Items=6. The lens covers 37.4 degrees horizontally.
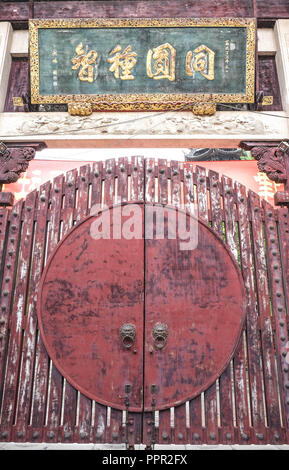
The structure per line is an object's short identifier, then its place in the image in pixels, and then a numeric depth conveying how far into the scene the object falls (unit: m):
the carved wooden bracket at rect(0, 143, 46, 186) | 4.04
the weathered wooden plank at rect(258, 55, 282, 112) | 4.48
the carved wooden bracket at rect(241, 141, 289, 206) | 4.04
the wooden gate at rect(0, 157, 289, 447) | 3.17
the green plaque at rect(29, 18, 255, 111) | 4.35
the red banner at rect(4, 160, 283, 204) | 6.45
